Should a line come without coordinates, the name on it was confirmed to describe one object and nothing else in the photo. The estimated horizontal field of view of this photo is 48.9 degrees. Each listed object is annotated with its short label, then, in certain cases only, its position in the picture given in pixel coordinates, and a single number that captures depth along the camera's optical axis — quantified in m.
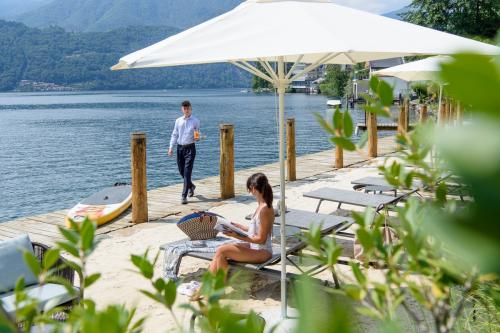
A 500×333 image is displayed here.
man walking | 9.59
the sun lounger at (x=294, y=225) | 5.17
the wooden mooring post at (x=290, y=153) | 11.27
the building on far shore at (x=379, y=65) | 78.07
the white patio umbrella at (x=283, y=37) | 3.75
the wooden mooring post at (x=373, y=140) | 13.81
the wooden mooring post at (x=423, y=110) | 16.91
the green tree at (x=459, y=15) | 31.66
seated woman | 5.18
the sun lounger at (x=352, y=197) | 6.91
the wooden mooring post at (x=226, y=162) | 9.65
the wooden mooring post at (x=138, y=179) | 8.04
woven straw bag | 5.74
